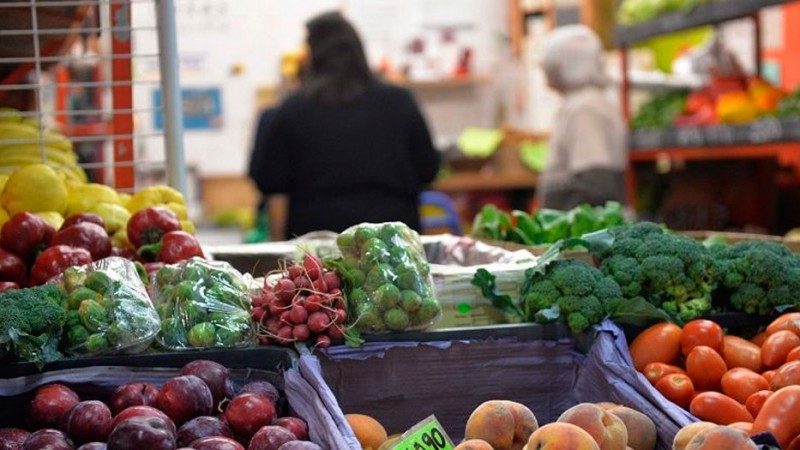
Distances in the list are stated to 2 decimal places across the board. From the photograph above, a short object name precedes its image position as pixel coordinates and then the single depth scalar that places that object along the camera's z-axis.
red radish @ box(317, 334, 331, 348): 2.18
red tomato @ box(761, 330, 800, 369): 2.26
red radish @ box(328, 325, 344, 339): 2.21
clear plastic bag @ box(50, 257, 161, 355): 2.13
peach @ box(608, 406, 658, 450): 1.97
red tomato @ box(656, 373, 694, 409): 2.17
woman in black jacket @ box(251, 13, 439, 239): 4.31
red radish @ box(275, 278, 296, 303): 2.20
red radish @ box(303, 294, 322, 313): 2.20
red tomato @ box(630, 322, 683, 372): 2.32
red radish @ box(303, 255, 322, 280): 2.23
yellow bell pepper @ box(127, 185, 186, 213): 2.94
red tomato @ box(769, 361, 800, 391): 2.07
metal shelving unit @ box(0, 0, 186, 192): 3.13
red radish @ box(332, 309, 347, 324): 2.20
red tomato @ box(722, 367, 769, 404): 2.15
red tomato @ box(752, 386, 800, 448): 1.87
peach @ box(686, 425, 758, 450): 1.70
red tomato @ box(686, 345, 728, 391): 2.22
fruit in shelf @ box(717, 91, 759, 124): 5.48
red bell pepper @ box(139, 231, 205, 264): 2.58
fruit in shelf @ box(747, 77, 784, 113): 5.50
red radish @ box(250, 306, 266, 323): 2.22
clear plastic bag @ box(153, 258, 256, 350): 2.20
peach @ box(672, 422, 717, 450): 1.84
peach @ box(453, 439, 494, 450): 1.77
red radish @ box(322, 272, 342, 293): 2.24
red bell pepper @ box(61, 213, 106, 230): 2.65
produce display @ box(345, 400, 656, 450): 1.74
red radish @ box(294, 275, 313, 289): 2.21
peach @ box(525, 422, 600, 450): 1.71
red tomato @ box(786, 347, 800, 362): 2.21
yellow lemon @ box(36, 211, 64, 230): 2.77
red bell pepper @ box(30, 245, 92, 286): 2.41
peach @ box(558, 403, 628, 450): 1.83
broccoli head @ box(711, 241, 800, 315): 2.53
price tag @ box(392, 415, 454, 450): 1.80
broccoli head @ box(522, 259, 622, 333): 2.36
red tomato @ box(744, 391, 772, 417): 2.07
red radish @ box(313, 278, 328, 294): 2.21
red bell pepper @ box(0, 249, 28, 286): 2.47
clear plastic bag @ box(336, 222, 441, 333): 2.24
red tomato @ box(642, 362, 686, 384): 2.24
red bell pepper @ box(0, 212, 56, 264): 2.53
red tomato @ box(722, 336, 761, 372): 2.30
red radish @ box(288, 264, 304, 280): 2.22
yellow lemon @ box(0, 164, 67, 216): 2.81
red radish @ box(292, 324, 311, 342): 2.18
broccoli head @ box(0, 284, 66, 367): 2.06
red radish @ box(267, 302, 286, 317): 2.20
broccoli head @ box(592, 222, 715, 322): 2.48
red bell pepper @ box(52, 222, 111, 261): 2.54
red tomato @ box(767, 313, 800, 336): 2.34
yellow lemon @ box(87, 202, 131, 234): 2.80
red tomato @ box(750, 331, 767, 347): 2.46
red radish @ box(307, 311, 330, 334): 2.18
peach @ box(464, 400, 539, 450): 1.87
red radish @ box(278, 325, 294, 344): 2.18
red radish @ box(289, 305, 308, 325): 2.18
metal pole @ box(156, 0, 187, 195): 3.27
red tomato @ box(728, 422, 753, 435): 1.92
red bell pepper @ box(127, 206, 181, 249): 2.68
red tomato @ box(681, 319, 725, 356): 2.31
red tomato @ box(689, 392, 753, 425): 2.04
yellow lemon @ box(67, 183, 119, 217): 2.87
